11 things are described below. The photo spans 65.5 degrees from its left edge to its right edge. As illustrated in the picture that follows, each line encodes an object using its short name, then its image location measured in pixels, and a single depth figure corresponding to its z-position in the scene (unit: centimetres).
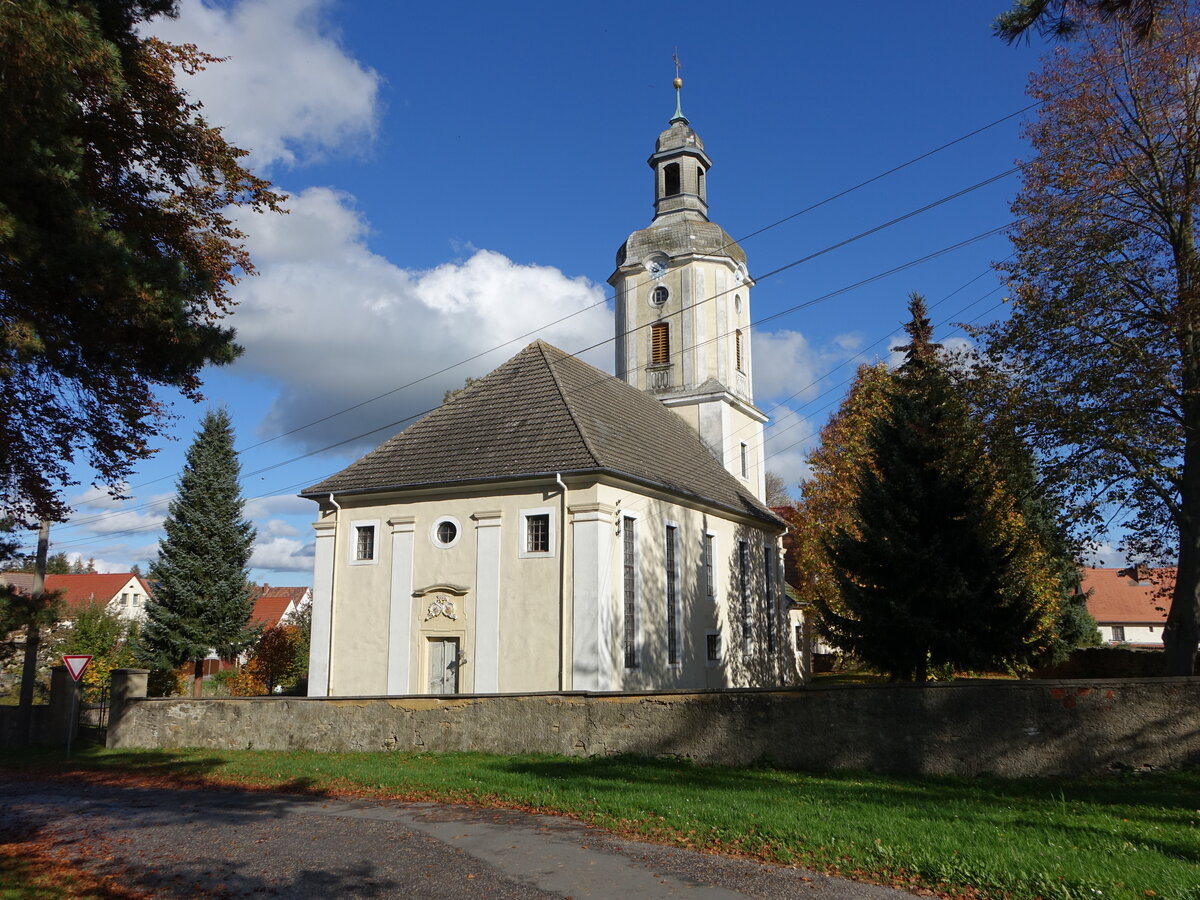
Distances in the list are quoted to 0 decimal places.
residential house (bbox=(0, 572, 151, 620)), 7031
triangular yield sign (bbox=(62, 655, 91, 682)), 2027
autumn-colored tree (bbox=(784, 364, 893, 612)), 3120
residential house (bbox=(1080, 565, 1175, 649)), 6650
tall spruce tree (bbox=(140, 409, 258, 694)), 3089
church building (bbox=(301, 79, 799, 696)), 2166
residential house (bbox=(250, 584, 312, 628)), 7044
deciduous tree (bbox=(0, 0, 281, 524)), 786
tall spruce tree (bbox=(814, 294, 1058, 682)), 2142
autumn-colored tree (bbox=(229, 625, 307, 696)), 3622
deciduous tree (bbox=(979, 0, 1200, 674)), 1595
